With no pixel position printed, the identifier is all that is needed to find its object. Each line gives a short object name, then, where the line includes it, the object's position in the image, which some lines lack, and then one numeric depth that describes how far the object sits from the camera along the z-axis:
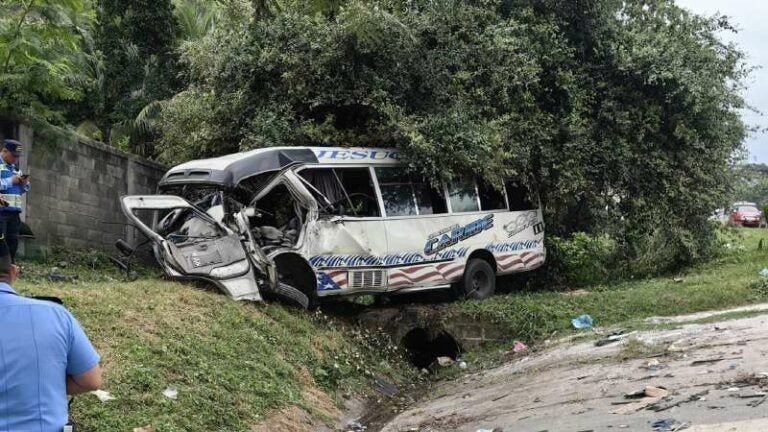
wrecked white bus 8.34
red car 32.88
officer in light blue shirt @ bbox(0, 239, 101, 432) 2.68
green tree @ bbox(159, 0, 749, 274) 10.79
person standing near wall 7.59
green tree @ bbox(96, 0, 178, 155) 16.78
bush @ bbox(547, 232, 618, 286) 12.93
